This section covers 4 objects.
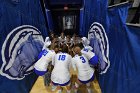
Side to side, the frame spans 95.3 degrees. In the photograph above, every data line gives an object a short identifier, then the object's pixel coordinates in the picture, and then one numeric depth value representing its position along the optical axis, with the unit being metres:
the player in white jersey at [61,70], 0.90
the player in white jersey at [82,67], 0.91
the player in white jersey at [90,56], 0.98
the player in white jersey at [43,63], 0.95
